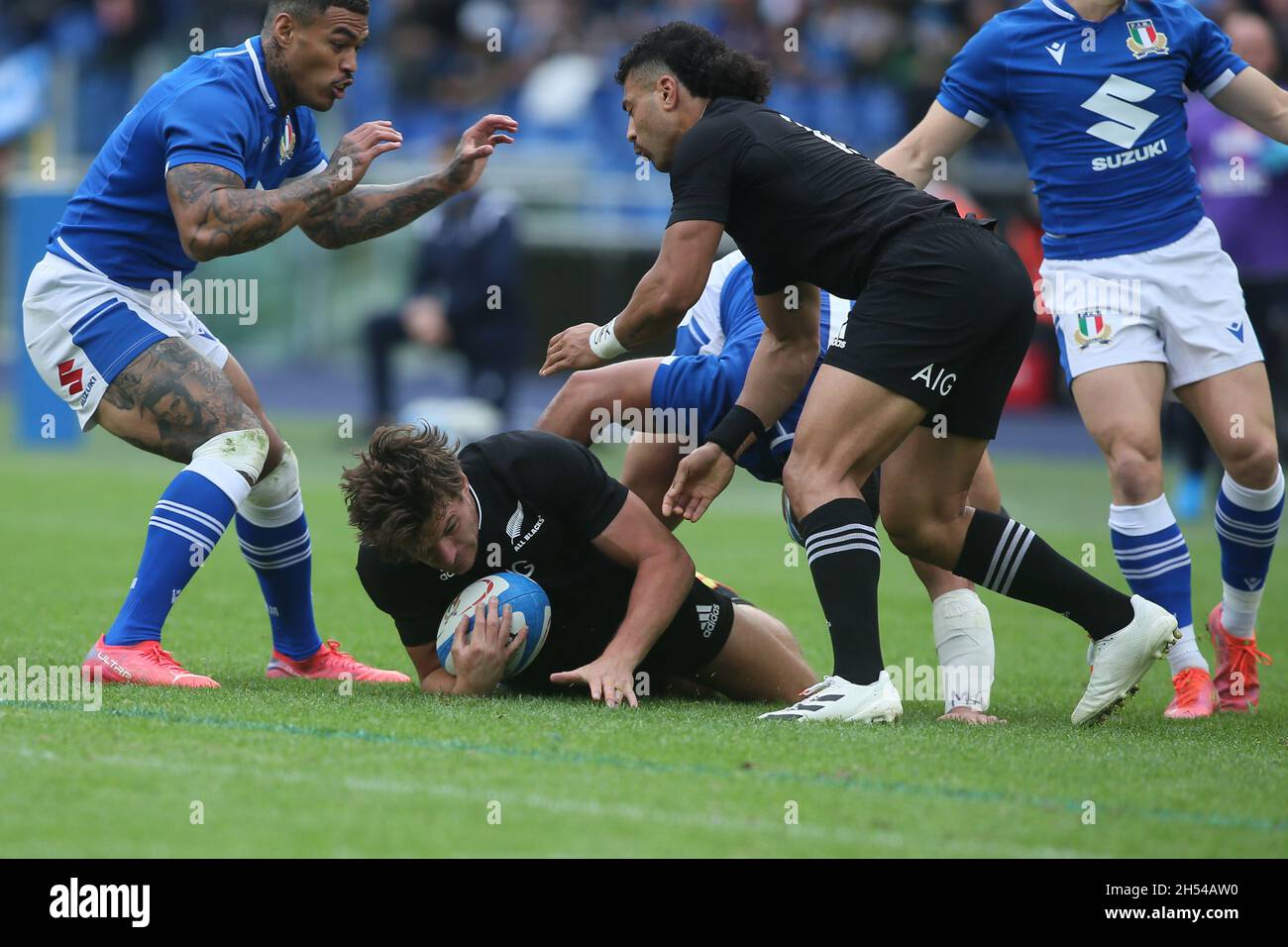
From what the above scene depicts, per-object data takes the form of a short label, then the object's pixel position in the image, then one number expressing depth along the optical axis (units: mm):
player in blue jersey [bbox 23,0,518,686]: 10711
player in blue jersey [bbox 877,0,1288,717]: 11406
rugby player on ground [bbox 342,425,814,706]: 9891
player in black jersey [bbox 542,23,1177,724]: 9852
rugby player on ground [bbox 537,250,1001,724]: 12047
